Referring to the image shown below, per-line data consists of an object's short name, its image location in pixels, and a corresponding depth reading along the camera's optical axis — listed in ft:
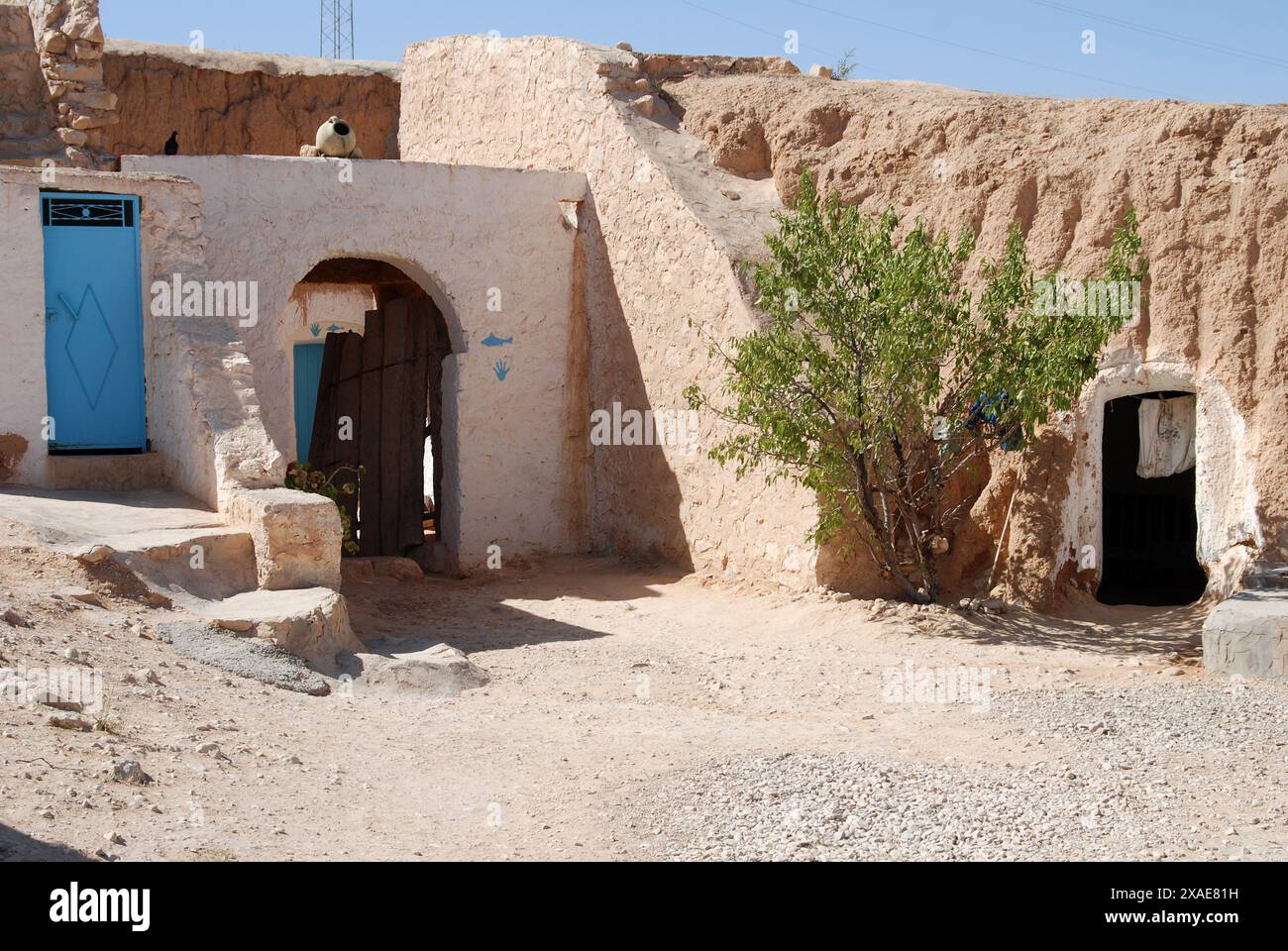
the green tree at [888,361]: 29.04
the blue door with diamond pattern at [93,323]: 30.48
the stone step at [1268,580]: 28.81
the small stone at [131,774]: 16.52
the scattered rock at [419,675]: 24.11
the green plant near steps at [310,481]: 32.81
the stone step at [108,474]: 30.25
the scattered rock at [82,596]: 23.07
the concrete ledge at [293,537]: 26.05
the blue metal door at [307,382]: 63.26
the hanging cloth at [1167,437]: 32.50
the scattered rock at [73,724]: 17.69
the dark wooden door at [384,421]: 43.01
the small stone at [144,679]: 20.40
